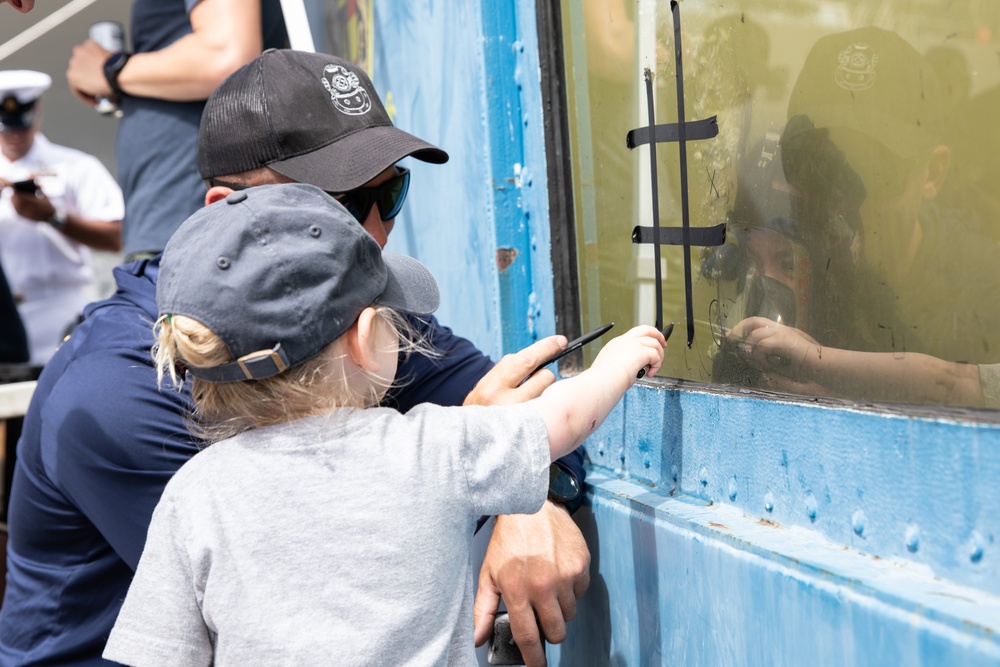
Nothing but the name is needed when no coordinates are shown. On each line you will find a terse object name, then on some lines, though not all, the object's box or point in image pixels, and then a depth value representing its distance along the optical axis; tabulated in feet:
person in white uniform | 13.94
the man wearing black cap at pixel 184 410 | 4.59
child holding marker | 3.62
